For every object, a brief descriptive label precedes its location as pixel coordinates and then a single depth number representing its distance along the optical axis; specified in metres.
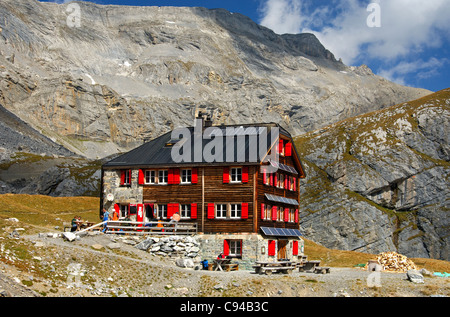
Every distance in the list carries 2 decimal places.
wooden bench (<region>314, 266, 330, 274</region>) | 44.59
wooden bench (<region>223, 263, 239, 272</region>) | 44.91
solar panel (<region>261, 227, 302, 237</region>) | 48.28
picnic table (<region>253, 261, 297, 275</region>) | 41.54
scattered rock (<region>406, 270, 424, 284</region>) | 39.62
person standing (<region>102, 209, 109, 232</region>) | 48.47
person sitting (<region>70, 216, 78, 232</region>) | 45.59
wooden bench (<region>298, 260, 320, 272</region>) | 46.71
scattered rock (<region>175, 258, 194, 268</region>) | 43.88
